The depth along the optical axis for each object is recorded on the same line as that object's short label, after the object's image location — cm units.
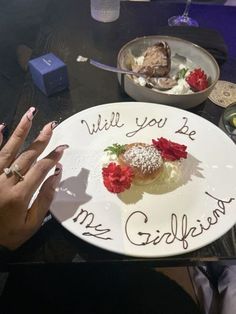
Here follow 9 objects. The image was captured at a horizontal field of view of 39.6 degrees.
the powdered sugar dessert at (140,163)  67
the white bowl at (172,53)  83
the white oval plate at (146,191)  59
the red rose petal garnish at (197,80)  86
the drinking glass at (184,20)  118
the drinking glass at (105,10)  114
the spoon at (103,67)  87
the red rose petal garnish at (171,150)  71
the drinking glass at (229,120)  80
